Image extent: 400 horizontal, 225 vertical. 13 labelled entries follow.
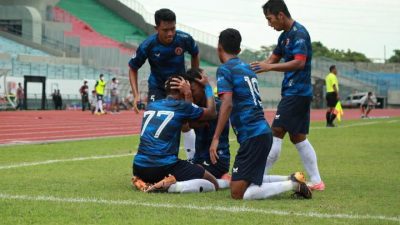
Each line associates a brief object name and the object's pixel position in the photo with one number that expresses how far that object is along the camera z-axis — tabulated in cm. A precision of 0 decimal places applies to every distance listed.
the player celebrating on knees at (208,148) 1009
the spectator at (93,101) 4256
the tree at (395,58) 13580
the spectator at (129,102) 5262
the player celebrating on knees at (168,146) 920
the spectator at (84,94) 4609
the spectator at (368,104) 4154
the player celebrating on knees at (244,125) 861
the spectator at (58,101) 4750
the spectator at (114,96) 4450
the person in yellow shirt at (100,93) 4034
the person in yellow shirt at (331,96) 2770
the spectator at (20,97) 4441
